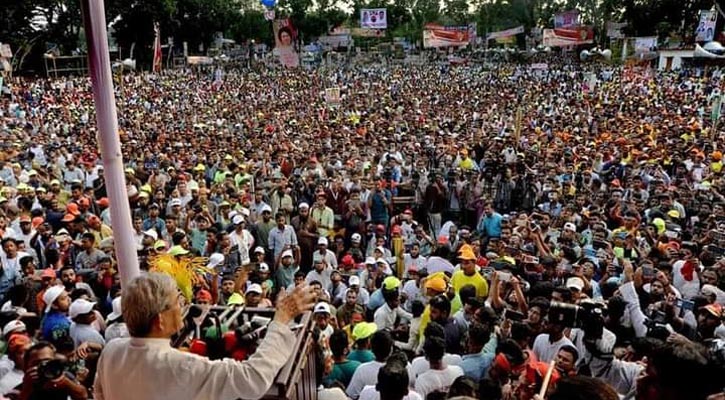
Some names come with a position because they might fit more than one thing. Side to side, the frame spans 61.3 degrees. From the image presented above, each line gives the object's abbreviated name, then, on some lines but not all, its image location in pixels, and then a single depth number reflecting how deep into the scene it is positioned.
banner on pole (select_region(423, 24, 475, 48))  37.62
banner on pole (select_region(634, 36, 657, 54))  33.66
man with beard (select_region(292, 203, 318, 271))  7.41
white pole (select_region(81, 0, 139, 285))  2.83
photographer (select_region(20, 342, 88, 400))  2.99
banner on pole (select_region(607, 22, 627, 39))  42.77
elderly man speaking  1.72
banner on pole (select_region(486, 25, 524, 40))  44.06
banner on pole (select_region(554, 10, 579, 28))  40.81
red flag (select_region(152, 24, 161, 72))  19.00
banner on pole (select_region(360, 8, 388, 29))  40.97
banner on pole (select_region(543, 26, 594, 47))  34.78
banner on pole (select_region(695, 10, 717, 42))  28.53
